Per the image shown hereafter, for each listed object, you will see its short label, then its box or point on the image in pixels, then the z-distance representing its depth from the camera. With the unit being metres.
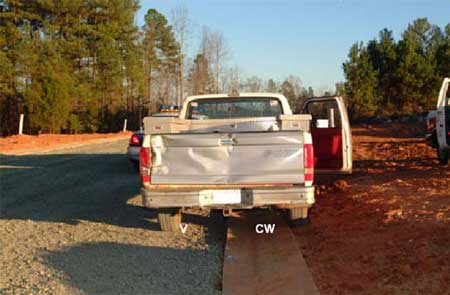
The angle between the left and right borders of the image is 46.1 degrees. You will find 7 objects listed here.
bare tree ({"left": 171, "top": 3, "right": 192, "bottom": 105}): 51.32
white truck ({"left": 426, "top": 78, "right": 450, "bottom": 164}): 11.30
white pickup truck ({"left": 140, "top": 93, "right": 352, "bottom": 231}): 6.39
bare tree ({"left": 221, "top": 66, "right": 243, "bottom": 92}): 54.47
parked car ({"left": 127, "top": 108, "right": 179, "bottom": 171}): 13.75
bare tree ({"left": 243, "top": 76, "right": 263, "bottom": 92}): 54.50
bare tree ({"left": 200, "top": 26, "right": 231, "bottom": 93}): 53.00
